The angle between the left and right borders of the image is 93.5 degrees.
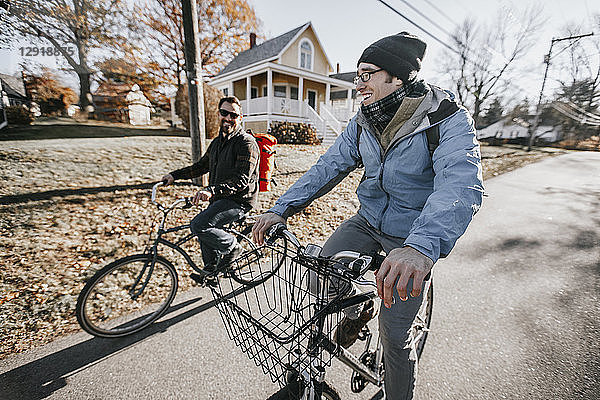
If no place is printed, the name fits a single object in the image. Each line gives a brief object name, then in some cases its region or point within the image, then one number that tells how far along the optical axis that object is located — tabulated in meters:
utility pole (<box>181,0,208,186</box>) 5.59
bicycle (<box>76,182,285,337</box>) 2.63
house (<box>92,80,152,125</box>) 18.23
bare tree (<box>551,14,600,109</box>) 37.56
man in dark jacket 3.20
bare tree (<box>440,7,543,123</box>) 34.66
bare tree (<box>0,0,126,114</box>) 6.69
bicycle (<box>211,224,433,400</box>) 1.21
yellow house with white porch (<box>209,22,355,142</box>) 18.16
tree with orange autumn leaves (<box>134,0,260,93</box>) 19.88
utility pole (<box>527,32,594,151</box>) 24.60
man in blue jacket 1.35
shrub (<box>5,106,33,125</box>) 8.88
